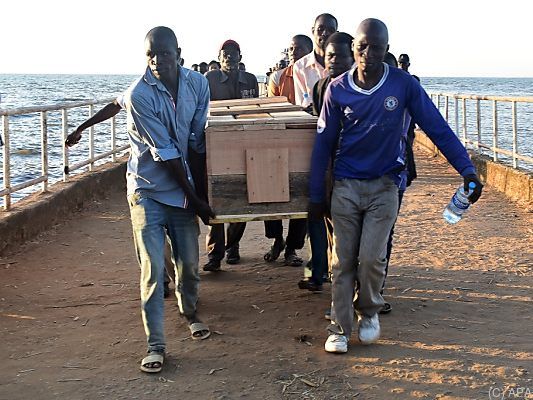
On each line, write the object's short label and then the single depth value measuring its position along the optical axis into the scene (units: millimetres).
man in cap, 7391
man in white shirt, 6457
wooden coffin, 4918
